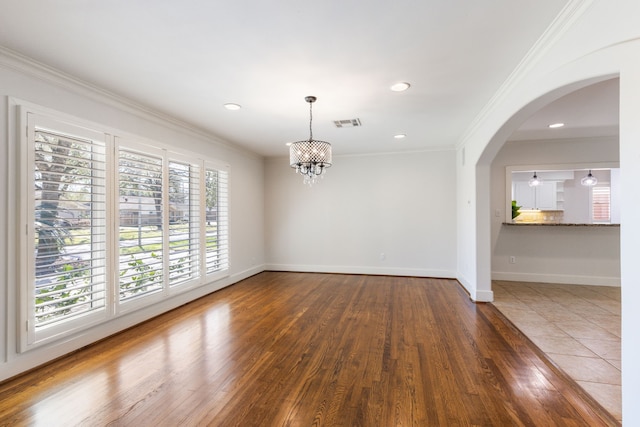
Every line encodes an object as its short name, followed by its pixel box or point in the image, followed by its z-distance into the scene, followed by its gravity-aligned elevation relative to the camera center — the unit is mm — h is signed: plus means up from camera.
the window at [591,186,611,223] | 7555 +239
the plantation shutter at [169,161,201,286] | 3930 -106
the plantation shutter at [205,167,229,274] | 4688 -99
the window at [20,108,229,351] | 2445 -121
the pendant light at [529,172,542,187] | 6159 +685
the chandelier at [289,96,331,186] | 3223 +696
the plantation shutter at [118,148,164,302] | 3234 -117
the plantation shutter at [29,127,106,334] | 2467 -115
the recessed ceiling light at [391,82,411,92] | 2885 +1319
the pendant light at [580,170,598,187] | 5844 +661
